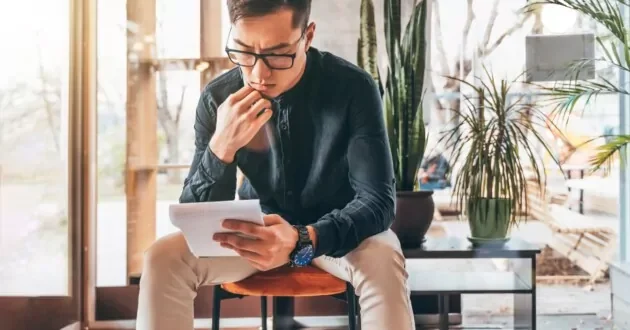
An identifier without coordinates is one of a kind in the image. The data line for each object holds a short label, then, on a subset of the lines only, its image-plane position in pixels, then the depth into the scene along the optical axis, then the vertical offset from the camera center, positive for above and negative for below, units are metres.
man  1.47 +0.06
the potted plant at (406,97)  2.12 +0.25
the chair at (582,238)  2.58 -0.39
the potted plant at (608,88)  2.07 +0.29
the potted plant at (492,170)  2.10 -0.05
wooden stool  1.49 -0.36
